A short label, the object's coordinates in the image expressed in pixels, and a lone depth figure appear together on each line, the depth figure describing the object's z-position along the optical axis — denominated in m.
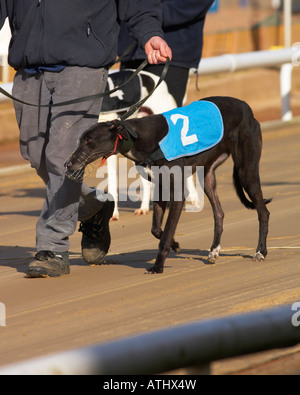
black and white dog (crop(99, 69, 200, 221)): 13.38
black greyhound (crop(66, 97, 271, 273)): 9.99
